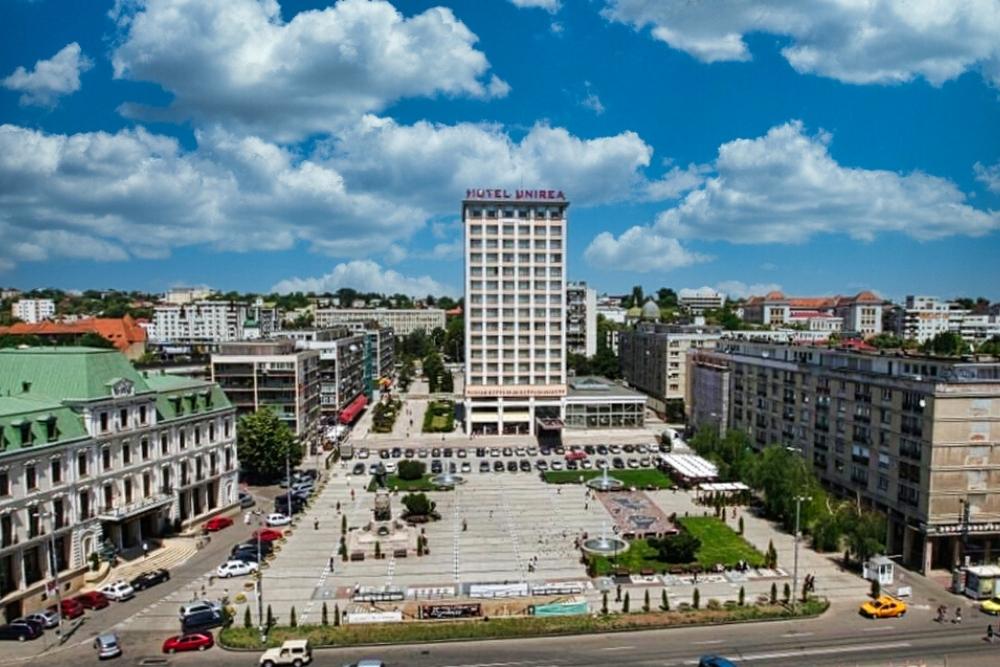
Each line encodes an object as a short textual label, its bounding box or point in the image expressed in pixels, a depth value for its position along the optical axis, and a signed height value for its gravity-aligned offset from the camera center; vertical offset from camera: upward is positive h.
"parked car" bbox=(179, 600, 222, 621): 50.84 -21.86
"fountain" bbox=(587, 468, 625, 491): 90.88 -22.80
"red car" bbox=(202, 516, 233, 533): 75.62 -23.59
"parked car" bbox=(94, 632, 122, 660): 46.38 -22.49
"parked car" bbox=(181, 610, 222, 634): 50.38 -22.56
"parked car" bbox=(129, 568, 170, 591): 59.38 -23.25
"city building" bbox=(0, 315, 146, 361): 169.38 -6.04
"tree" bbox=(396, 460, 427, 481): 95.69 -22.16
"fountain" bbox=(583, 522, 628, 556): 66.75 -22.81
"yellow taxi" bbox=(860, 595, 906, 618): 53.34 -22.80
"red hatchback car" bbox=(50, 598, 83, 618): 53.25 -22.95
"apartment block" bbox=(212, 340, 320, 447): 107.62 -11.02
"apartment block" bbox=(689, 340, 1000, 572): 61.62 -13.07
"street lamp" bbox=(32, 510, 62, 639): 54.42 -19.24
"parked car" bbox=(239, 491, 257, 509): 85.38 -23.72
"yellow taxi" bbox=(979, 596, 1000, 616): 54.64 -23.19
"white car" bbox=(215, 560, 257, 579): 61.69 -23.09
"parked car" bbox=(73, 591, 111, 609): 54.97 -23.02
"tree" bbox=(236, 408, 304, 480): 92.88 -18.02
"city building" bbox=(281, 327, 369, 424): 133.75 -12.37
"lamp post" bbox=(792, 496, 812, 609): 55.46 -22.71
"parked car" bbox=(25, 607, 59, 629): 50.81 -22.79
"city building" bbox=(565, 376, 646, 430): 132.00 -19.16
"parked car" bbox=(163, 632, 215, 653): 47.47 -22.76
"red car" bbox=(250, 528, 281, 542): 71.38 -23.34
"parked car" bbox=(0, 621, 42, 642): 49.41 -22.86
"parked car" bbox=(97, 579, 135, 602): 56.94 -23.12
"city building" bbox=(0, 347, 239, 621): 54.91 -14.34
